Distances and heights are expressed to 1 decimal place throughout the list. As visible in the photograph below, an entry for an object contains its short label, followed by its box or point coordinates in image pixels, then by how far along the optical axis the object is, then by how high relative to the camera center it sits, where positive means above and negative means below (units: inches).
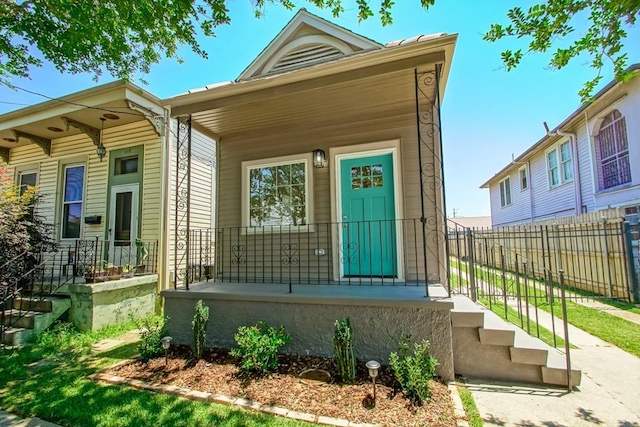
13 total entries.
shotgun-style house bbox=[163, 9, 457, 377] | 132.1 +35.4
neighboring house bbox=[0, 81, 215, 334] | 243.1 +71.1
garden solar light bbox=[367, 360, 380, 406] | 96.1 -43.1
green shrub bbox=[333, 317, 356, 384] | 112.1 -44.3
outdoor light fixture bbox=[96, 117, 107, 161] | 276.1 +88.8
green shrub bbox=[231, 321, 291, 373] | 120.3 -45.2
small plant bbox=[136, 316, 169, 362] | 138.6 -48.6
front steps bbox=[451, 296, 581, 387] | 112.7 -47.8
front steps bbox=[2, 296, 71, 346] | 170.9 -44.4
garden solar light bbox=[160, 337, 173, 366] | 130.1 -44.9
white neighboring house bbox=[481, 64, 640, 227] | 289.9 +93.6
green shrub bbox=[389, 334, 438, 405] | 100.1 -47.8
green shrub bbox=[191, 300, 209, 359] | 135.3 -40.8
